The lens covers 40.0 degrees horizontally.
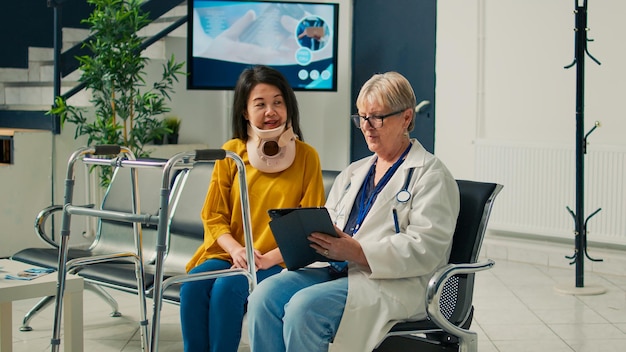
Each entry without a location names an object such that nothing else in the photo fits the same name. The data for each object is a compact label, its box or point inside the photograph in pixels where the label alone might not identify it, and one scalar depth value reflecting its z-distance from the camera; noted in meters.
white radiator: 5.62
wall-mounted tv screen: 6.52
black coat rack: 5.03
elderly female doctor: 2.50
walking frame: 2.51
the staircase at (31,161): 5.97
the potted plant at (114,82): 5.91
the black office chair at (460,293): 2.58
